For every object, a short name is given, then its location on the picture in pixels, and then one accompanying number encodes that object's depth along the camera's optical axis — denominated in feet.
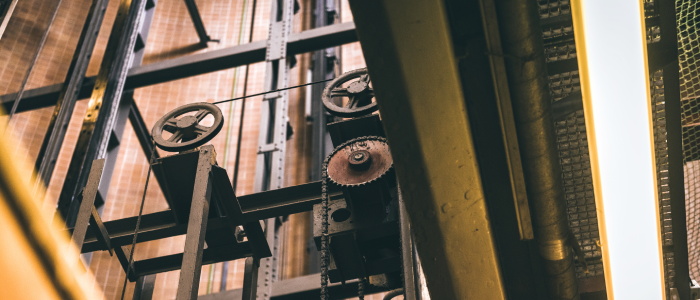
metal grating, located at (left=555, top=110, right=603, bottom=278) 11.41
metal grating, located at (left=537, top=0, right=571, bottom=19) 10.96
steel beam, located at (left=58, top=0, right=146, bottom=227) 25.25
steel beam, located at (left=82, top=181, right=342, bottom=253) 16.79
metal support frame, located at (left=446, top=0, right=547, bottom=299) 9.16
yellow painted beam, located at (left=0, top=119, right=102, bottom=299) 4.21
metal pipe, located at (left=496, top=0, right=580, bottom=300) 8.54
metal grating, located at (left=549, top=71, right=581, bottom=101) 11.53
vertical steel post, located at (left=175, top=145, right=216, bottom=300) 12.69
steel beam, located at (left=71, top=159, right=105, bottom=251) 14.10
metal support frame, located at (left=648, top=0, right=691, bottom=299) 11.10
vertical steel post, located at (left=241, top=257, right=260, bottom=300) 17.04
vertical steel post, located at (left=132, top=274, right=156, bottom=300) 19.06
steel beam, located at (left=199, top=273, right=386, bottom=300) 24.47
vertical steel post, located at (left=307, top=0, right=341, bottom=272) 33.94
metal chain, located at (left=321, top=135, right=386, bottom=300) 12.97
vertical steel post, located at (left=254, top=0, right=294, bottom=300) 25.30
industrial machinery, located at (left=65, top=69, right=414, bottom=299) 14.44
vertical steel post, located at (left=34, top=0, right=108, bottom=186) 26.03
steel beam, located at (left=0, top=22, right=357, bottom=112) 32.30
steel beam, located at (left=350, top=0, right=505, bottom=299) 8.43
